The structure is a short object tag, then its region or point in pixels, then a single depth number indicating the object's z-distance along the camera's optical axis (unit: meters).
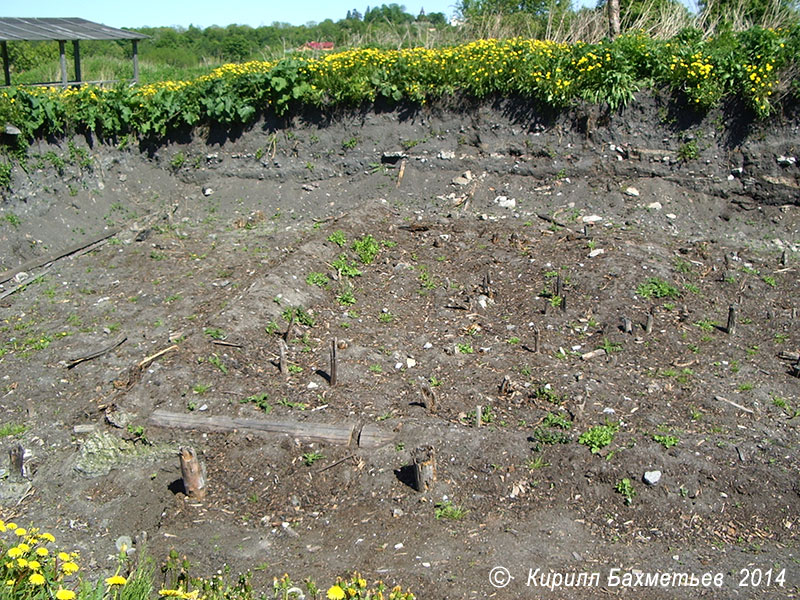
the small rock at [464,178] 11.74
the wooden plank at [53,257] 9.63
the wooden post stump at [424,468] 5.43
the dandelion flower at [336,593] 3.44
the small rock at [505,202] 11.27
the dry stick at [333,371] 6.71
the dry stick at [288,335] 7.52
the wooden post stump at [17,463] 5.92
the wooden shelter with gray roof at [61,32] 16.19
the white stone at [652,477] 5.46
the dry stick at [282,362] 6.96
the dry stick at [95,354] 7.43
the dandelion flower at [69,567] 3.78
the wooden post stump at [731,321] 7.70
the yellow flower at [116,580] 3.63
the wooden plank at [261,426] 5.99
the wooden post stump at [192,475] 5.46
